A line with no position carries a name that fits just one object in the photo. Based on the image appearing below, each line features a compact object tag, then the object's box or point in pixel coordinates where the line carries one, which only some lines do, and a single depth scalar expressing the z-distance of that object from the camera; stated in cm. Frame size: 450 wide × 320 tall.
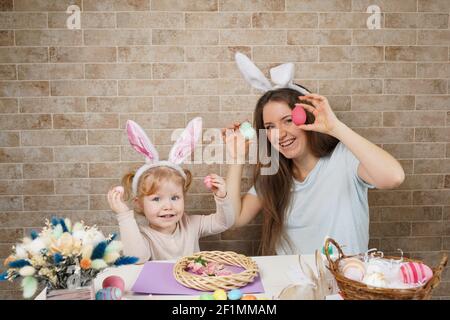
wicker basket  119
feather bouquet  124
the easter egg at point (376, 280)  124
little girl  197
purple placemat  145
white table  143
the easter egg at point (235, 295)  134
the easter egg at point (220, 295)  133
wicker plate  144
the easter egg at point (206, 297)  135
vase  125
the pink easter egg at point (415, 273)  125
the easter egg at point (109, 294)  134
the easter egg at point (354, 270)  132
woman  219
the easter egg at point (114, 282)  144
